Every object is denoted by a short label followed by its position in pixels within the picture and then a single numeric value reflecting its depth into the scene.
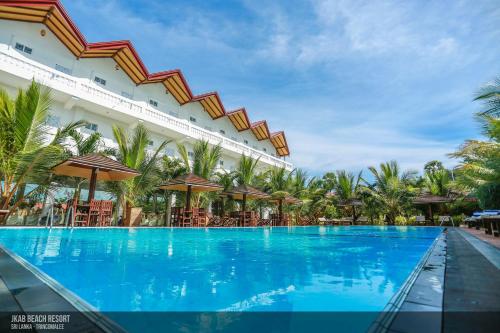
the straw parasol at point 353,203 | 22.94
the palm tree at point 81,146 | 12.81
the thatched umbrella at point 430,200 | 20.73
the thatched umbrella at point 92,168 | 9.44
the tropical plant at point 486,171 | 7.81
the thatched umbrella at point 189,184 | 12.90
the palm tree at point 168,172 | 16.41
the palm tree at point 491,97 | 6.50
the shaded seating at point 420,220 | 22.31
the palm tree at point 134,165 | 13.12
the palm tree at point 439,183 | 24.52
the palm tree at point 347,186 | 25.10
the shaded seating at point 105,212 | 10.09
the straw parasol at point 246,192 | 15.54
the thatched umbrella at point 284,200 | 18.97
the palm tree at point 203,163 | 16.47
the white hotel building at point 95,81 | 14.23
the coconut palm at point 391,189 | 22.83
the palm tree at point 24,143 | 8.62
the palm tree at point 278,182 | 20.64
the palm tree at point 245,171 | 18.94
